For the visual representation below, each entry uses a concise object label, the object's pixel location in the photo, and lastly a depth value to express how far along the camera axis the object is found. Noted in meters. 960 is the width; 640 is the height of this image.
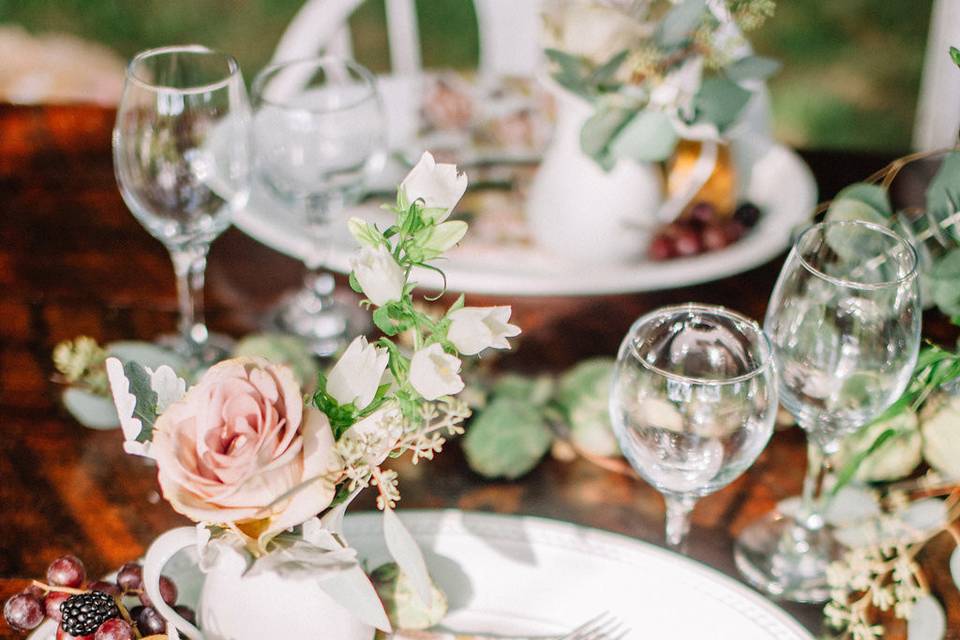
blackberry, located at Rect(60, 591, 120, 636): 0.72
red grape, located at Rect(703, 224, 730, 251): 1.23
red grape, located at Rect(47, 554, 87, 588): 0.77
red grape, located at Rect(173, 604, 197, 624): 0.77
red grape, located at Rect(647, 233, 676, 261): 1.22
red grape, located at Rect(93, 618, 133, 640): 0.71
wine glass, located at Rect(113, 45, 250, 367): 0.97
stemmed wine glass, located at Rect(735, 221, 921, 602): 0.82
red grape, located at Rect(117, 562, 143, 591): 0.78
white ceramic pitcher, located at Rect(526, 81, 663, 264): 1.18
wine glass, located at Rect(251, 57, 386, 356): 1.10
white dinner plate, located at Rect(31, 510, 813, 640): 0.82
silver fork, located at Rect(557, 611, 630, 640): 0.81
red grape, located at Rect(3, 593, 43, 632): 0.75
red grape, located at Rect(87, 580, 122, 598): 0.77
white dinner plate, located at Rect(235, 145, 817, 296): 1.19
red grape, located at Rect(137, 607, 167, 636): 0.75
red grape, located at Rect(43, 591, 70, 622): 0.76
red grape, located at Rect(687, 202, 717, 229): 1.24
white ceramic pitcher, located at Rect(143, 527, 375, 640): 0.70
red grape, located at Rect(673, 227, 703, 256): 1.22
